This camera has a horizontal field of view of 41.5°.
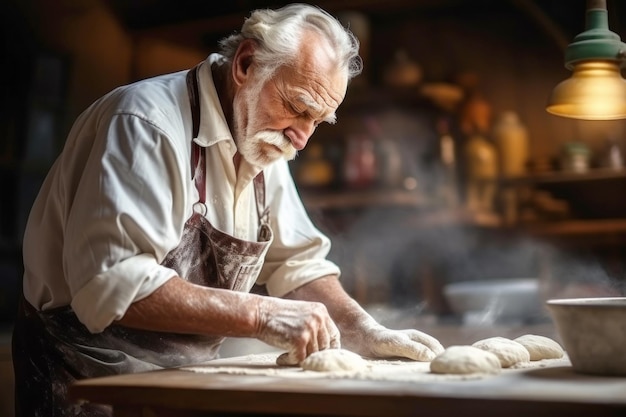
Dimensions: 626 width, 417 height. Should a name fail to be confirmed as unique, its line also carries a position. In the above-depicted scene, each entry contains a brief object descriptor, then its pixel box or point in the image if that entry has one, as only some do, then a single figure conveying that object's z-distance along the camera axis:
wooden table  1.27
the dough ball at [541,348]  1.87
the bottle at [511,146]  5.14
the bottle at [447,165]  5.09
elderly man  1.76
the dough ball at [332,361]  1.66
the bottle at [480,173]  5.12
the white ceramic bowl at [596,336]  1.51
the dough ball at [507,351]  1.74
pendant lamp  2.14
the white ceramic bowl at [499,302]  4.45
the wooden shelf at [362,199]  4.91
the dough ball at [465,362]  1.57
